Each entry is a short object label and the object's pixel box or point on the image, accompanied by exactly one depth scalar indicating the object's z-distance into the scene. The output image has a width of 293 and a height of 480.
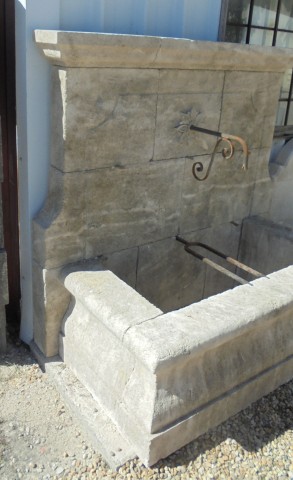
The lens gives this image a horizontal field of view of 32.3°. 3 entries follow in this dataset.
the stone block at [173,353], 2.77
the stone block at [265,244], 4.37
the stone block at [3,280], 3.48
